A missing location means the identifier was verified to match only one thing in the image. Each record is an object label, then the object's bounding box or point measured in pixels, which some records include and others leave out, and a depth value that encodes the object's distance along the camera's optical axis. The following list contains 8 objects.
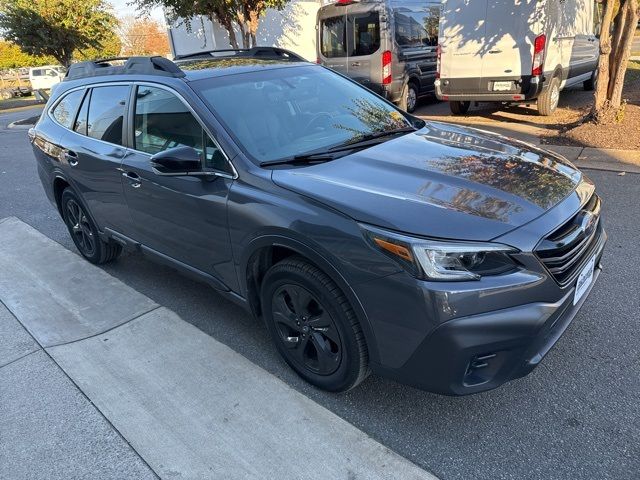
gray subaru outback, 2.10
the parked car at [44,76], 29.83
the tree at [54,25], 19.09
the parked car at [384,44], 10.33
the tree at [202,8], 10.50
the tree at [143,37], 52.06
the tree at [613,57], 6.95
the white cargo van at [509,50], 8.20
